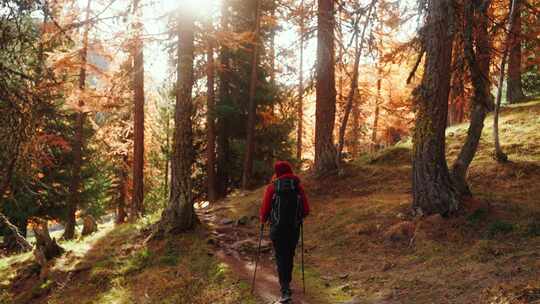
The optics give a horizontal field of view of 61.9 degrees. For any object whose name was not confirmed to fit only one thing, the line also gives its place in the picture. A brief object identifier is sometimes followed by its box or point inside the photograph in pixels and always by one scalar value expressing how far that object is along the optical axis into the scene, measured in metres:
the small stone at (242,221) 13.34
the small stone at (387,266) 8.46
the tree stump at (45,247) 11.39
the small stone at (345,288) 7.86
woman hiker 7.30
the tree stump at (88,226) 15.45
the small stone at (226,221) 13.25
